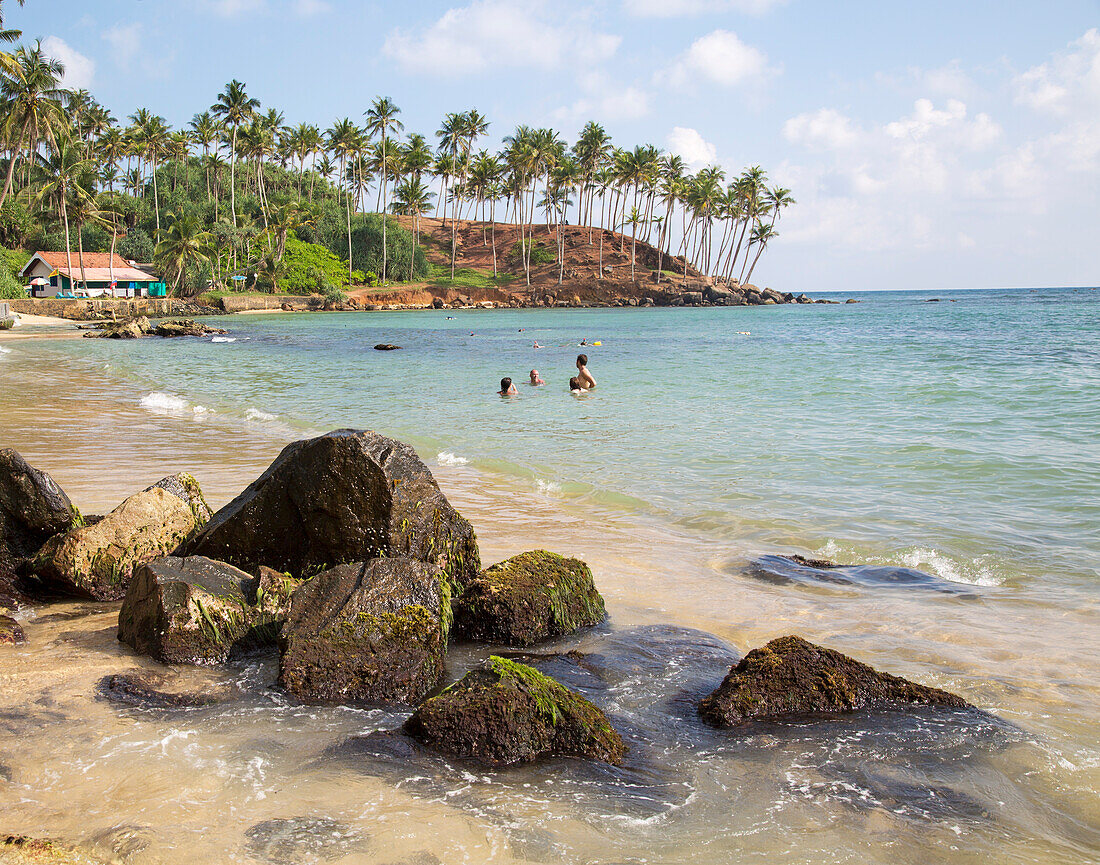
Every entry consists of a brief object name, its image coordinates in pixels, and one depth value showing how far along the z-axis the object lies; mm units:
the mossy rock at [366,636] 4141
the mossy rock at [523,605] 4895
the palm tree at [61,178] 59116
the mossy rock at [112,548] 5305
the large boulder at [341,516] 5066
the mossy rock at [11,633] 4523
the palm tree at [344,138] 83688
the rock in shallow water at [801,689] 3996
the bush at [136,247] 75625
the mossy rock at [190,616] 4453
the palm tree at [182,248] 62812
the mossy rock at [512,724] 3547
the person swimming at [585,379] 20031
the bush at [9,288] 51272
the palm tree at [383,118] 82938
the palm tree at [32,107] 45875
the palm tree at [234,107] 72312
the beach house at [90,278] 64625
